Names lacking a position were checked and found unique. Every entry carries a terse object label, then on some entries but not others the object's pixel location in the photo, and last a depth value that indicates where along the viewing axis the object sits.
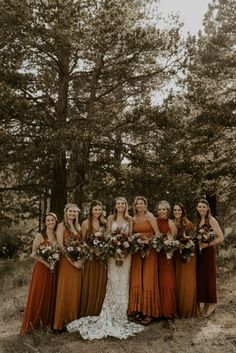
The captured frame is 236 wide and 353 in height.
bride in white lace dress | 8.55
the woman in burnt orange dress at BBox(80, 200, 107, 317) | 9.30
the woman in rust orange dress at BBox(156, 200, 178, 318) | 9.07
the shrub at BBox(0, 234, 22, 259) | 23.19
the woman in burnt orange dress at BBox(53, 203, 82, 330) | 8.93
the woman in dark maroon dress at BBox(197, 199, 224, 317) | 9.25
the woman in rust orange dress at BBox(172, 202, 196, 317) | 9.23
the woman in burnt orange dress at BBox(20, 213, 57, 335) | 8.96
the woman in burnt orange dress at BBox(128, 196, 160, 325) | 8.98
